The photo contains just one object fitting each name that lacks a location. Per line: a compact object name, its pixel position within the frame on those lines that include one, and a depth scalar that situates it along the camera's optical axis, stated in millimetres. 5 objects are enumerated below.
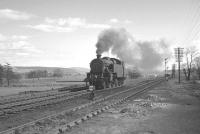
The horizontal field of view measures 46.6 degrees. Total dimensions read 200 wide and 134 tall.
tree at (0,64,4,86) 56172
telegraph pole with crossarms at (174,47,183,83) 64675
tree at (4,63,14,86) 61719
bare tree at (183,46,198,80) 77550
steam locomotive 27219
